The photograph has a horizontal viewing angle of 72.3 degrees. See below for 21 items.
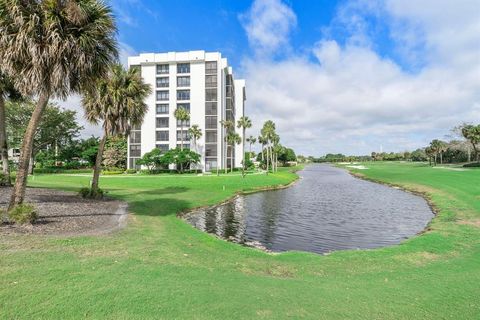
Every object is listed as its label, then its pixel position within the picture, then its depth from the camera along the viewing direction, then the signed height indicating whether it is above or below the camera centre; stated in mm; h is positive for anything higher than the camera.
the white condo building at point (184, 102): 86812 +16148
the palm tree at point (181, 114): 77438 +11547
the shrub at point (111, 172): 69900 -2079
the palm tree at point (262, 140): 96906 +6819
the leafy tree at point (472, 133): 80375 +7515
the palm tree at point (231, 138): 84962 +6574
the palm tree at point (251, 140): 114594 +8066
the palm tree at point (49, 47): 12102 +4404
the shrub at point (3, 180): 24409 -1261
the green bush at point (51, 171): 71056 -1759
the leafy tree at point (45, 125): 63938 +7885
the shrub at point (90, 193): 23625 -2213
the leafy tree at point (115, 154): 88438 +2439
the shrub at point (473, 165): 77406 -560
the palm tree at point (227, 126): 82750 +9637
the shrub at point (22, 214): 12844 -2013
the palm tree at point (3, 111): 22916 +3986
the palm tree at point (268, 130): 95125 +9470
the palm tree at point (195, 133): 81288 +7492
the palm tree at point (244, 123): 86356 +10635
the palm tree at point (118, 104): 23688 +4324
